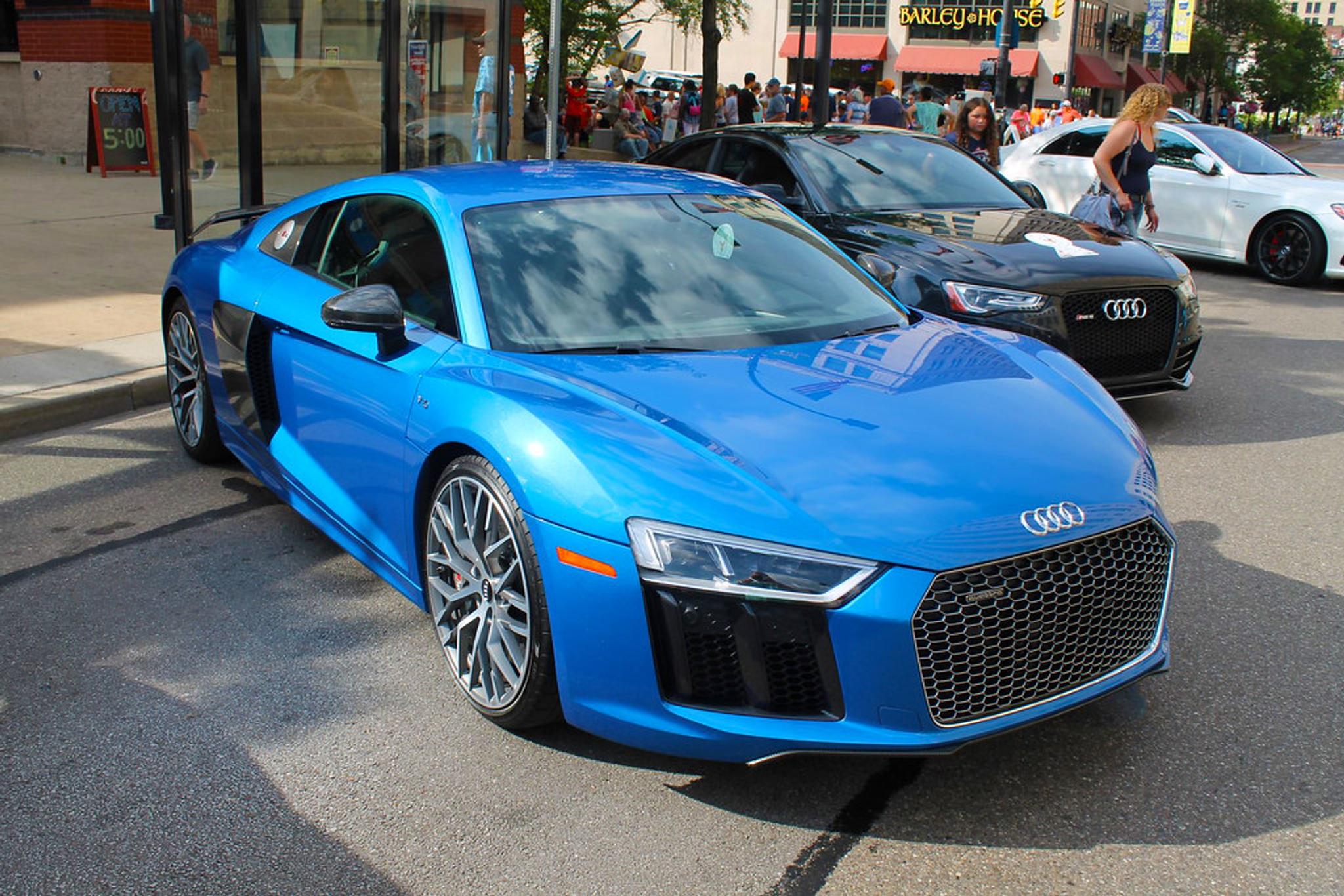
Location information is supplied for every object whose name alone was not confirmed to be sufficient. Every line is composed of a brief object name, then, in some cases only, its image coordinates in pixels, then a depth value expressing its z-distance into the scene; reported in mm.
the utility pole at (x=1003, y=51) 23016
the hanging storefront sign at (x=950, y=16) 60156
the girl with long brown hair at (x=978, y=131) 10883
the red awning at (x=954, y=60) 58875
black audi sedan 6301
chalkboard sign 15578
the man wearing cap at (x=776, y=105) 26344
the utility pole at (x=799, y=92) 29488
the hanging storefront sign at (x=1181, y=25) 41847
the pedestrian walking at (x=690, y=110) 28766
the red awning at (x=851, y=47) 60875
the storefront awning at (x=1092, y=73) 60875
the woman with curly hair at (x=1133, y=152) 9039
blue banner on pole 38906
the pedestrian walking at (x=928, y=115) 19344
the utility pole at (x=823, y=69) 14539
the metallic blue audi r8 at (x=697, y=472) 2801
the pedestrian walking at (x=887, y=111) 16766
